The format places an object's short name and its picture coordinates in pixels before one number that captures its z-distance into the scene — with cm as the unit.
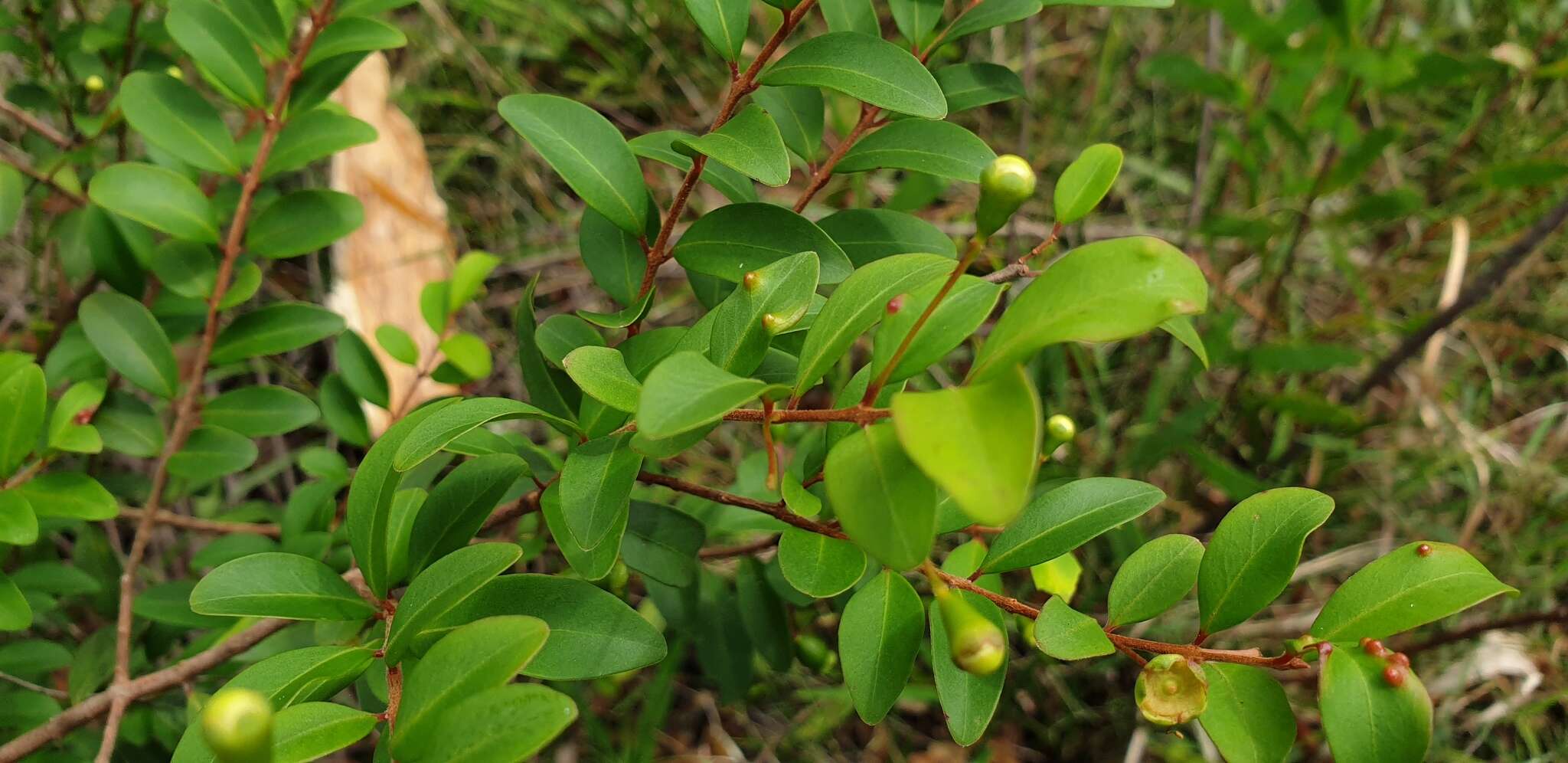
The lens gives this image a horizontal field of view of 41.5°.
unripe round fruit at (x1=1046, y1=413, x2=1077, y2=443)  47
